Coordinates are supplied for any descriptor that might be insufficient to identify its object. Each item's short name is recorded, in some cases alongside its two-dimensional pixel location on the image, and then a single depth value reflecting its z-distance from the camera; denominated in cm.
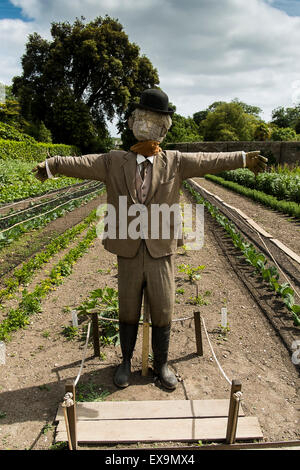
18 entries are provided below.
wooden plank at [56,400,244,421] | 219
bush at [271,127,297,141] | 3462
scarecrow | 226
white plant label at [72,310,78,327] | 307
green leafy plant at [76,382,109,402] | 243
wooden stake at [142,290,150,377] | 248
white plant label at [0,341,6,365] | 288
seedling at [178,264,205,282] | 453
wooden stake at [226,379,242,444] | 178
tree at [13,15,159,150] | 2669
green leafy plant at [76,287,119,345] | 319
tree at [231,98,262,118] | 6353
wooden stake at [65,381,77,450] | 173
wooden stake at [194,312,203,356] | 286
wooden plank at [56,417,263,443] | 203
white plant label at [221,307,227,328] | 315
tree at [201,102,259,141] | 4170
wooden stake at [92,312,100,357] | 281
